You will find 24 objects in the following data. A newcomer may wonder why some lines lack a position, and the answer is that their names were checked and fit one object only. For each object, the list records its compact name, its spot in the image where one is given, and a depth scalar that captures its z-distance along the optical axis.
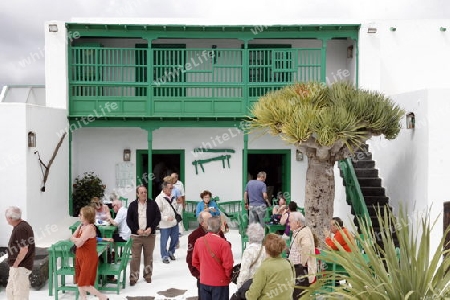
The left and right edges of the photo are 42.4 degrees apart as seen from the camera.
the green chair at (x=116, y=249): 9.57
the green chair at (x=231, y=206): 15.67
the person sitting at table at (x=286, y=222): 10.82
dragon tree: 9.48
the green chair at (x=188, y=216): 14.79
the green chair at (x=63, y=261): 8.47
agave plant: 4.68
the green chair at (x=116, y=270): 8.77
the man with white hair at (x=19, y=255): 7.21
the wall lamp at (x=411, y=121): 10.82
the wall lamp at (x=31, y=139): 11.43
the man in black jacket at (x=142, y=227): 9.55
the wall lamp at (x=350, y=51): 15.85
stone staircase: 12.31
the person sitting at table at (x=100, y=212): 10.85
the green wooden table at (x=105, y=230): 10.40
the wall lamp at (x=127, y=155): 15.73
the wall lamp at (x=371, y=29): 14.67
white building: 12.27
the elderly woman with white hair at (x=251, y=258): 6.18
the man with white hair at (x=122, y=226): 10.07
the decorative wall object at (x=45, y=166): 12.18
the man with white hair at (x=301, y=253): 7.18
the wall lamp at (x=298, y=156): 15.74
